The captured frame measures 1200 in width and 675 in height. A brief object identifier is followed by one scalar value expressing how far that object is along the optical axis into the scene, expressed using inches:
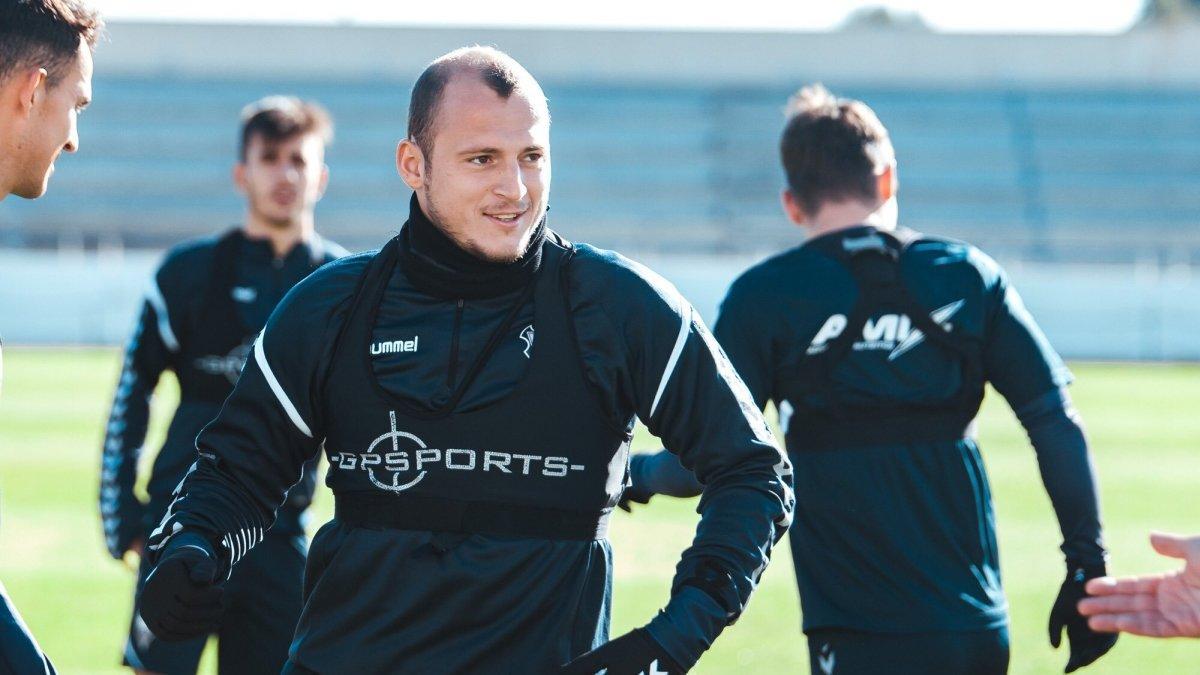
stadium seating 1318.9
